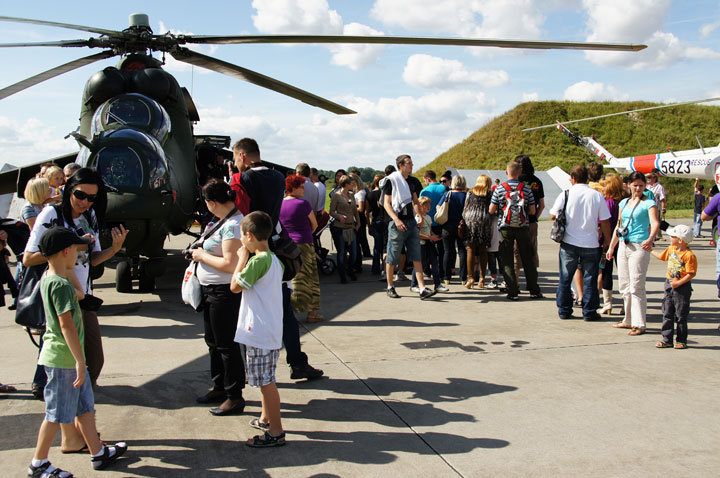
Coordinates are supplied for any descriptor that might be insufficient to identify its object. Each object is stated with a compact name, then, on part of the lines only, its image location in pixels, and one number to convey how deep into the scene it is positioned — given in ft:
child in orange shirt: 17.72
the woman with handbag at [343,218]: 30.76
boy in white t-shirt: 11.32
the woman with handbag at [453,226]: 29.84
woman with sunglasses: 12.07
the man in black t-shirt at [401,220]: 25.54
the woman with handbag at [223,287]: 12.63
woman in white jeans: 19.58
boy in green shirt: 9.81
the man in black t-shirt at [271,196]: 14.47
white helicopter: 66.18
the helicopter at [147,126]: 22.91
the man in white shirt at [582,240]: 21.75
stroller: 34.58
